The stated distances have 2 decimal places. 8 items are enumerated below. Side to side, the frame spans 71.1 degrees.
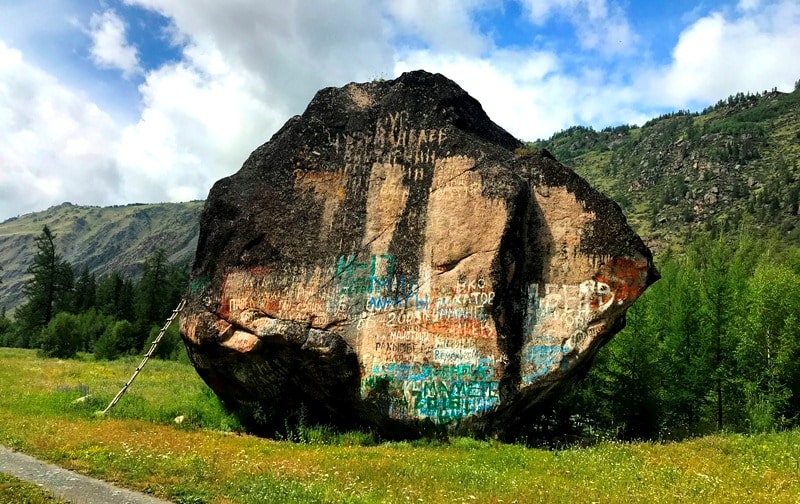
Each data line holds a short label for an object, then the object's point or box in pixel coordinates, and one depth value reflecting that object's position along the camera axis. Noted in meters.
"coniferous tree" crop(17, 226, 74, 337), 70.44
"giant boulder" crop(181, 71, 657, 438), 16.30
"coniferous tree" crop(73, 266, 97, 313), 81.75
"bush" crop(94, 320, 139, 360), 52.14
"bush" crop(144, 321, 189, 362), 56.16
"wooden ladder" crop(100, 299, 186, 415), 18.75
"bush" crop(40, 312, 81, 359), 51.84
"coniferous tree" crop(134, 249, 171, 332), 67.67
